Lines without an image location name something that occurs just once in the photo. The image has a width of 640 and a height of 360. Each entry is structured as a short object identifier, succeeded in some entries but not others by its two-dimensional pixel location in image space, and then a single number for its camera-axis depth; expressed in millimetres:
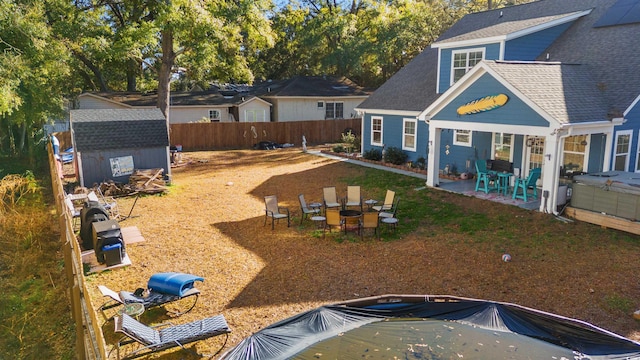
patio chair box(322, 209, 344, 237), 12066
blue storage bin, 8227
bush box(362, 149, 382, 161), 23109
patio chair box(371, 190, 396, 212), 13711
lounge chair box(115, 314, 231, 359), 6508
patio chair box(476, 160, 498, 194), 15866
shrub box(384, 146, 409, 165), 21641
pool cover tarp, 6828
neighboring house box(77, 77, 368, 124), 34156
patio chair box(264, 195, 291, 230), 13156
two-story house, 13508
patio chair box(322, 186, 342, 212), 14477
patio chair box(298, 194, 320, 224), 13586
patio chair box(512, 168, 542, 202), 14523
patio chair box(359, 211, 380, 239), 11914
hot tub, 11617
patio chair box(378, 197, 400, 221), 13094
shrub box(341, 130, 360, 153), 27031
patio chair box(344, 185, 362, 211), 14414
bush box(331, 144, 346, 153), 27059
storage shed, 17359
